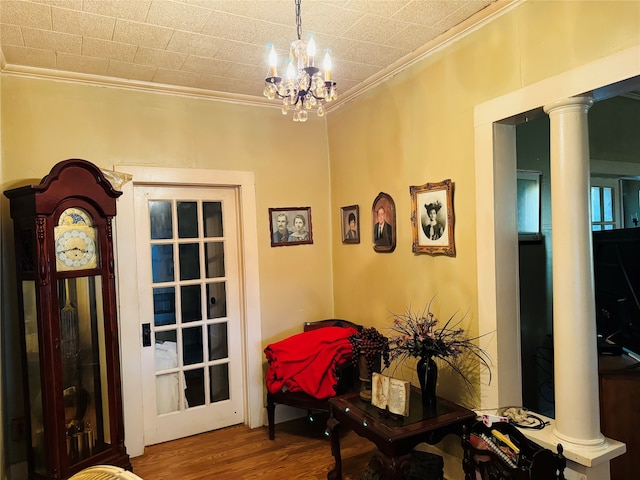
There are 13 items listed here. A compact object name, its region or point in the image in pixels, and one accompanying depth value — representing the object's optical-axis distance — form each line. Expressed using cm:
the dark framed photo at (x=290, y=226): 358
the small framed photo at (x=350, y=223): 346
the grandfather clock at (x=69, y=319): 241
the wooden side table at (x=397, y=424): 204
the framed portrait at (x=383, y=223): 304
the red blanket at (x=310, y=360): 299
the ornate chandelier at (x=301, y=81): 164
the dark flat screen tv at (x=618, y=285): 250
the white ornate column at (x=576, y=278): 190
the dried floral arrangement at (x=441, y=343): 233
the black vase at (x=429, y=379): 235
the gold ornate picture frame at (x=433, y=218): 254
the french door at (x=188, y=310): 323
